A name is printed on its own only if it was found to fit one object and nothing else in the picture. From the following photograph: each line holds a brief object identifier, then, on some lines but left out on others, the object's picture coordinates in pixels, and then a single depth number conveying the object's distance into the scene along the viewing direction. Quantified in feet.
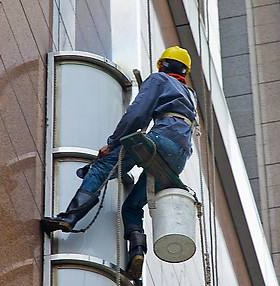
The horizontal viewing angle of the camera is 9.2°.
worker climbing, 36.86
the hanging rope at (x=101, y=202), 36.96
